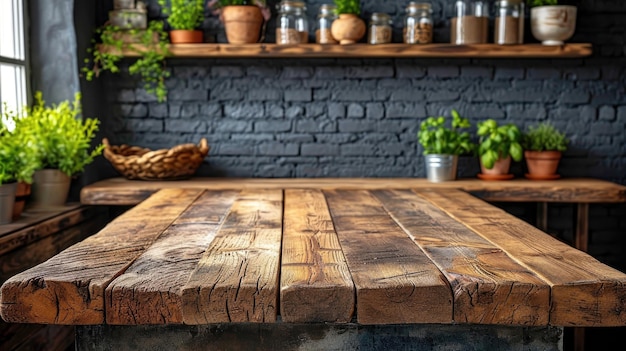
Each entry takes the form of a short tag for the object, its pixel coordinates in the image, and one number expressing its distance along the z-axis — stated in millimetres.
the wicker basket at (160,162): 3264
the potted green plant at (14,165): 2456
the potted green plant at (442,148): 3352
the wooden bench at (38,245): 2324
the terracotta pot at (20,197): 2611
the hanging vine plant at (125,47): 3414
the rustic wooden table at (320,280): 1215
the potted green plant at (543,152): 3480
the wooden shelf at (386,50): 3373
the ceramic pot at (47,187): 2936
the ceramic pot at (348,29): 3406
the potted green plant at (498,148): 3408
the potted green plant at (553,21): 3385
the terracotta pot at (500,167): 3475
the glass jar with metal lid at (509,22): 3398
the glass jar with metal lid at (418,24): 3436
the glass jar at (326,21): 3473
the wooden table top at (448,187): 3150
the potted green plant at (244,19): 3412
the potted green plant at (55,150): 2867
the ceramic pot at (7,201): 2432
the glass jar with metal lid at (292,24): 3426
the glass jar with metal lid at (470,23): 3408
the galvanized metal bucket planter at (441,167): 3346
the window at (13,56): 3004
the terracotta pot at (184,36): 3480
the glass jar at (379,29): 3436
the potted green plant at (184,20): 3477
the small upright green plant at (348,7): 3432
